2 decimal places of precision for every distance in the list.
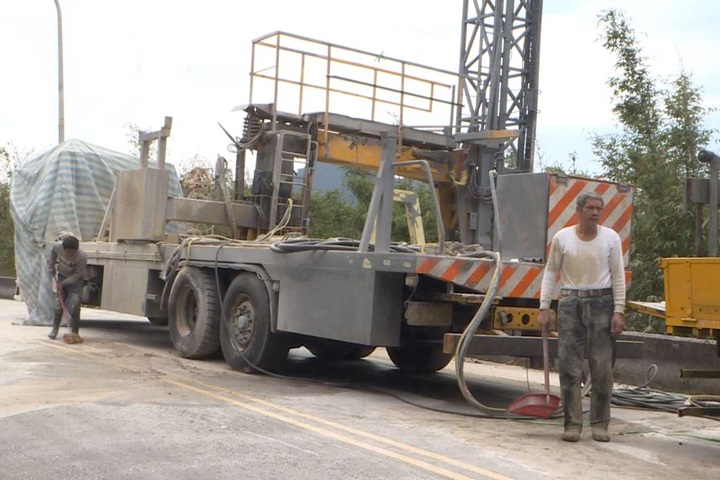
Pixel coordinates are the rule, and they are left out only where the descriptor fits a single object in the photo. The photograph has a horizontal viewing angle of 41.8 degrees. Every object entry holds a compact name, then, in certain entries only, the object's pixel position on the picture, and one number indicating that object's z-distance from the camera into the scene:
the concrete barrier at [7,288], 25.56
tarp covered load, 15.59
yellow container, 6.68
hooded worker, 13.32
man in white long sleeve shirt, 7.25
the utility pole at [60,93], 22.19
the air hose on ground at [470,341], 7.96
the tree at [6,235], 28.92
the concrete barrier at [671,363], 10.44
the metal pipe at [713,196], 7.07
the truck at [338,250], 8.63
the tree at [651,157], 13.82
